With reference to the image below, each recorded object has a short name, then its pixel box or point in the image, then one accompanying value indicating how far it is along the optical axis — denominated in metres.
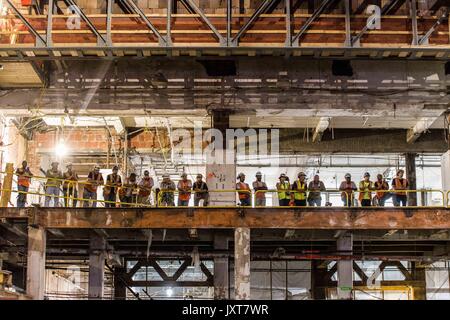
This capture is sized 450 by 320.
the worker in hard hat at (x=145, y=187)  26.28
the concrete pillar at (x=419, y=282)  33.38
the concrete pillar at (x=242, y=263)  24.61
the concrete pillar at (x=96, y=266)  26.22
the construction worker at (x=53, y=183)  25.62
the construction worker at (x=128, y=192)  25.91
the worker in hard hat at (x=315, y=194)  26.25
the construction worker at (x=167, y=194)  26.55
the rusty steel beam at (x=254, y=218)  24.83
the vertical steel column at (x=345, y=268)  26.33
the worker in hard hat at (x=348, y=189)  26.08
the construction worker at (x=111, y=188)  26.03
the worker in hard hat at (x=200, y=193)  26.38
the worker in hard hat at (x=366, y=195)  26.45
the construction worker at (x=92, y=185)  25.92
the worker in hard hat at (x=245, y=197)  26.00
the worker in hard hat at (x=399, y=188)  26.02
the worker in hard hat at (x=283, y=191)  26.06
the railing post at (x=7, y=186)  25.72
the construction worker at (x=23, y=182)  25.48
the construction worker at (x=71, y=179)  25.88
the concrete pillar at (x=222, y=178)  28.92
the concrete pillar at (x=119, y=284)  31.65
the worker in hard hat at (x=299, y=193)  26.02
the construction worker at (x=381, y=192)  26.36
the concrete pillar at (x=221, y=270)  26.41
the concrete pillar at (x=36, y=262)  24.03
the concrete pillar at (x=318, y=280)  33.19
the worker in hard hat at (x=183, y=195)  26.22
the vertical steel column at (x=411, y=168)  35.94
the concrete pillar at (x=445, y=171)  30.81
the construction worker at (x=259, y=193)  26.02
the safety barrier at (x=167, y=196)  25.44
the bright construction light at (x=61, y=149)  35.57
